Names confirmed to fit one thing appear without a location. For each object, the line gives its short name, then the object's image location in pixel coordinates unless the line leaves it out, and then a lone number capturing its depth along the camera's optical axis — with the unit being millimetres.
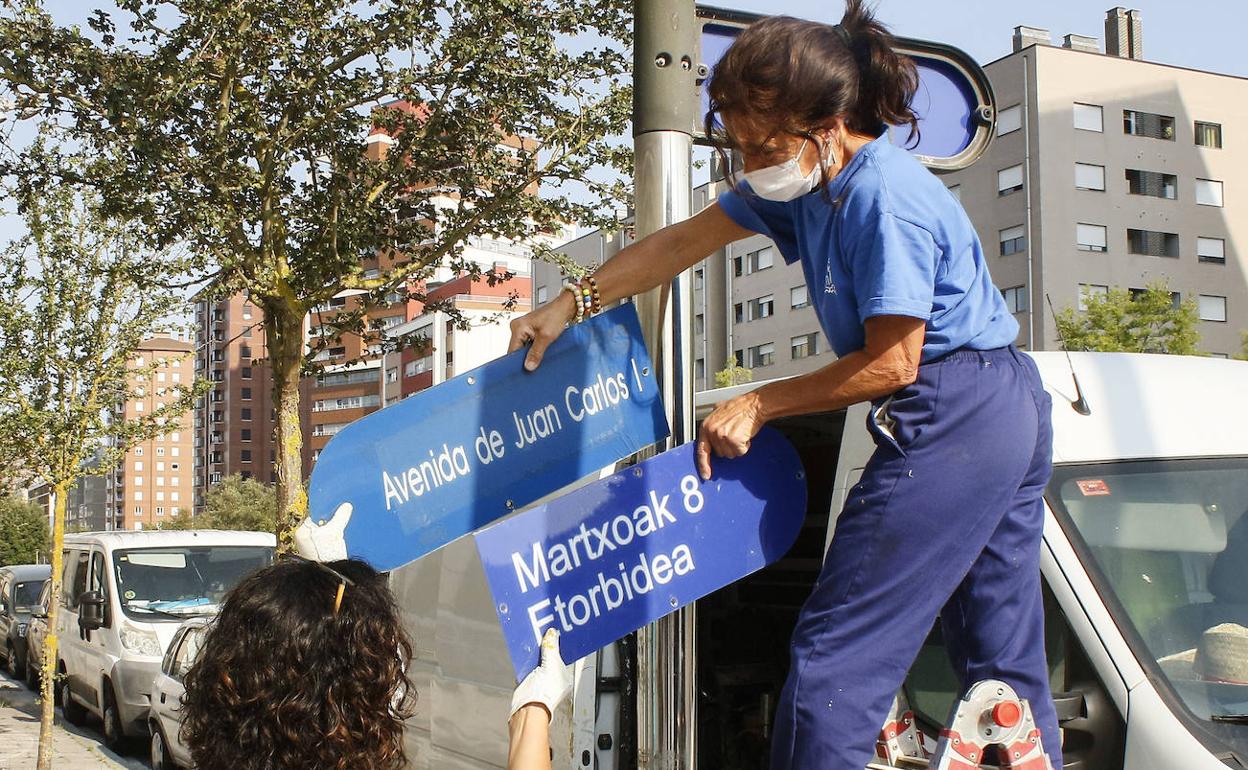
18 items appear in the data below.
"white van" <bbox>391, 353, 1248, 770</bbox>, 2717
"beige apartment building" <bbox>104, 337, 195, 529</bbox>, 171125
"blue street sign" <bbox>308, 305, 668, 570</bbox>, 2311
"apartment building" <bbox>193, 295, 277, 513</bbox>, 143875
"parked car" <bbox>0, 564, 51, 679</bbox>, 22938
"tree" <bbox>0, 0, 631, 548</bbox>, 10945
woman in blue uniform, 2086
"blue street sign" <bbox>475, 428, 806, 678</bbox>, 2287
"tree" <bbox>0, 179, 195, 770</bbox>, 12945
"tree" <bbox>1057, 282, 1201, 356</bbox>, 36281
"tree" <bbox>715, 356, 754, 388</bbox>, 51906
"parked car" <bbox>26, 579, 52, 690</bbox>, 19198
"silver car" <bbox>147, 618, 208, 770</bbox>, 11016
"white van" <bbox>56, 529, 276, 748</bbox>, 13430
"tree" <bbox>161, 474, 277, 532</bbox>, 89562
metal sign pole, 2623
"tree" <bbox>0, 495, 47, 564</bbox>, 71188
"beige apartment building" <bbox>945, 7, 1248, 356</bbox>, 46469
